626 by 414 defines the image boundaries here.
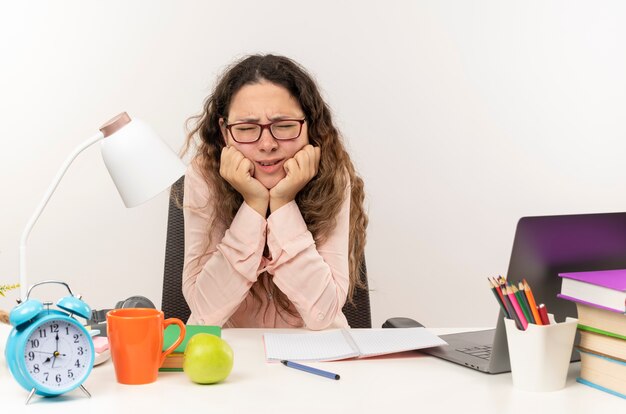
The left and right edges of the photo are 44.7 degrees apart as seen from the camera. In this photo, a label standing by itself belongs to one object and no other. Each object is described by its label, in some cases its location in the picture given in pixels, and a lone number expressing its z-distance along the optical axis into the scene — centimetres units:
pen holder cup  110
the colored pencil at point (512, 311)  111
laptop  116
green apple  111
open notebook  130
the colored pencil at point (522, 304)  110
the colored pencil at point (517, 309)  110
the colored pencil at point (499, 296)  112
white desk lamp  113
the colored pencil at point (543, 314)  110
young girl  180
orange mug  111
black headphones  141
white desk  103
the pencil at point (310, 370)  117
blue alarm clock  103
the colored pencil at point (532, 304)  110
